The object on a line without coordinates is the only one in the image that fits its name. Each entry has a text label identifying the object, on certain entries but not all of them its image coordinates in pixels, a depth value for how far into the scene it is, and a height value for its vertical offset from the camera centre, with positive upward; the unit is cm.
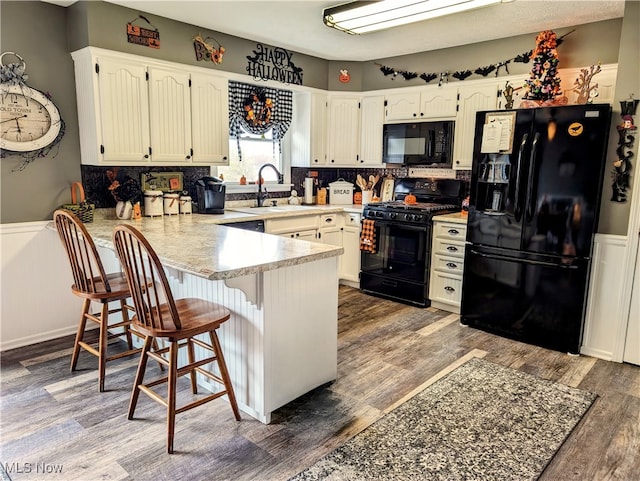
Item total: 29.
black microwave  438 +32
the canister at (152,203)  356 -27
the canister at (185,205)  382 -30
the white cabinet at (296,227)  407 -51
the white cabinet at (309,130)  482 +46
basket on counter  318 -27
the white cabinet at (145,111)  319 +45
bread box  517 -20
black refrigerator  312 -30
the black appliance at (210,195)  388 -21
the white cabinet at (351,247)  476 -78
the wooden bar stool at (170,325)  205 -73
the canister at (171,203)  369 -27
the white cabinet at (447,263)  397 -78
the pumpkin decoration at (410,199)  462 -25
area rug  200 -130
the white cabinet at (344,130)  496 +49
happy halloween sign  425 +104
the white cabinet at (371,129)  484 +49
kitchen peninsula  218 -70
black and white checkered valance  430 +62
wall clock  301 +32
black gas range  419 -63
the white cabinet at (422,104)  434 +72
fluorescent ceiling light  282 +108
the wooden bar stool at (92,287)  255 -70
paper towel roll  503 -19
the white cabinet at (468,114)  409 +58
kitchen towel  450 -62
